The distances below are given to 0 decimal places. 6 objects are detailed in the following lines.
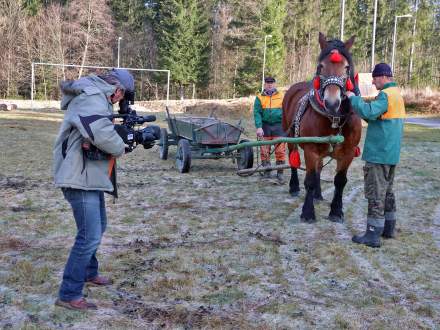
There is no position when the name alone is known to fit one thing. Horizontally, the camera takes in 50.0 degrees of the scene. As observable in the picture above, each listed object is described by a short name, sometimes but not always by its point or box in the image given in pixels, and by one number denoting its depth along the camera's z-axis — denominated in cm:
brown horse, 511
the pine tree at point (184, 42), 4450
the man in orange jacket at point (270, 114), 803
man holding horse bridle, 469
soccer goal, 3888
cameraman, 312
